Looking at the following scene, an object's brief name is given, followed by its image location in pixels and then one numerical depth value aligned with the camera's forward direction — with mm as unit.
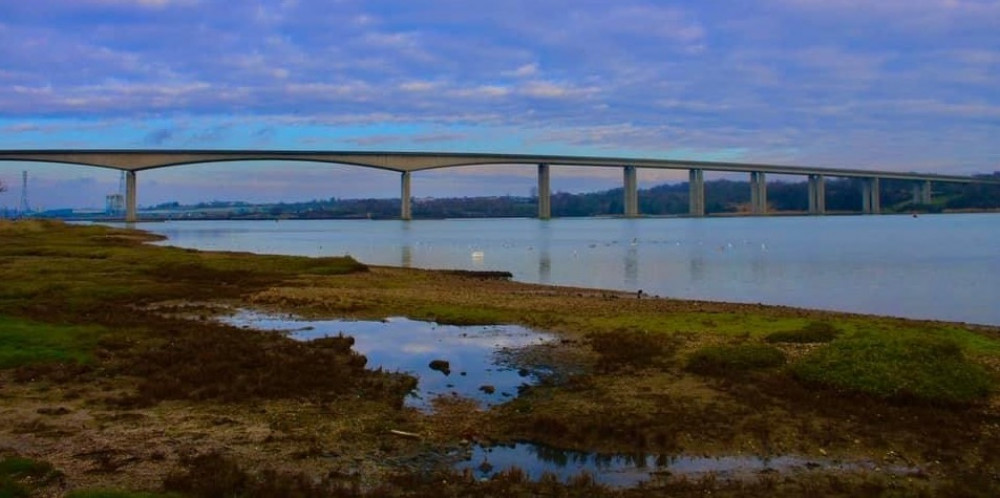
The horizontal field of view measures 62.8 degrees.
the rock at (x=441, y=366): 13973
